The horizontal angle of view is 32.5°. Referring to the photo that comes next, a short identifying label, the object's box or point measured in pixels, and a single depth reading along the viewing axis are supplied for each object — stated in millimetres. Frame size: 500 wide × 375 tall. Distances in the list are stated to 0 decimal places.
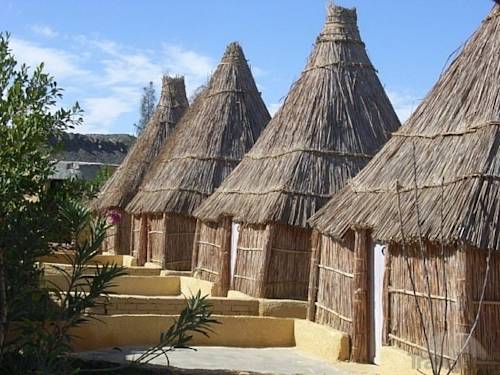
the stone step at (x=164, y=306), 13133
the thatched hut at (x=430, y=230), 9094
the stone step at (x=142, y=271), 18859
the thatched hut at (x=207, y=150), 19766
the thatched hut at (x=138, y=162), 24844
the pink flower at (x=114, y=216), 23219
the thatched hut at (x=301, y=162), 14703
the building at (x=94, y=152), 32969
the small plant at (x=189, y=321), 8289
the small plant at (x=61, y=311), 8055
